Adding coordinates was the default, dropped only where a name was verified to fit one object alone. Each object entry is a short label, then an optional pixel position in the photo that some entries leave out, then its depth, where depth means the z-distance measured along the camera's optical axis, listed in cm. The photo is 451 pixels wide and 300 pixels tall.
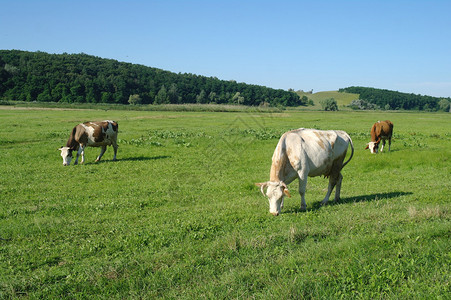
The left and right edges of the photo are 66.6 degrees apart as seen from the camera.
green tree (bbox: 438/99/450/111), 17525
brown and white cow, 1968
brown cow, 2558
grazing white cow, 933
